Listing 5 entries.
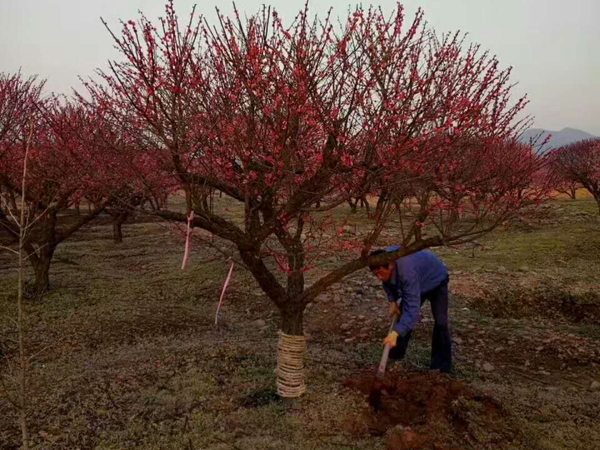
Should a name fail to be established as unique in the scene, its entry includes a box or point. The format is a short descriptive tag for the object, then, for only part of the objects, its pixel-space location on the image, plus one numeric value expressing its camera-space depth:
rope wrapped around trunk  5.03
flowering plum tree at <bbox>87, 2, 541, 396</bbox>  4.46
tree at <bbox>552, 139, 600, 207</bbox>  28.29
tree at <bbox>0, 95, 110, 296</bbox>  9.77
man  5.58
